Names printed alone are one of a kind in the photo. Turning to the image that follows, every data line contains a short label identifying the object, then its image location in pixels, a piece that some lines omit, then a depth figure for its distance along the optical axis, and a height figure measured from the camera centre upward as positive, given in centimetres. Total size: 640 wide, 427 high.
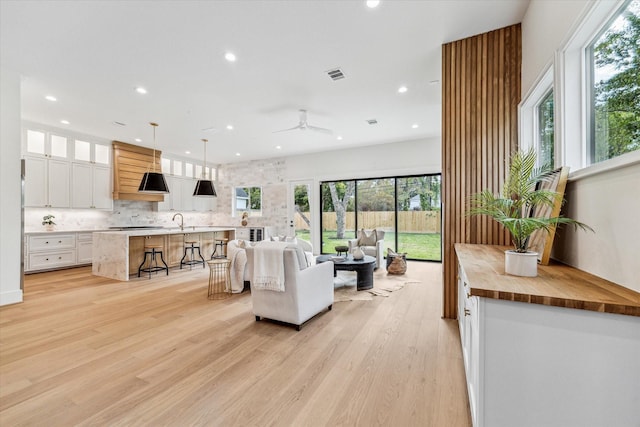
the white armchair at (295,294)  281 -89
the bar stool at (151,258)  545 -92
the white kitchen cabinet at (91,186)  618 +67
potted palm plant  144 +2
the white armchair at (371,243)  572 -65
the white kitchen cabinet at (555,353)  103 -58
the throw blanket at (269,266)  282 -56
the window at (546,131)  227 +76
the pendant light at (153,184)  543 +63
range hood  683 +122
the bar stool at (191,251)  627 -89
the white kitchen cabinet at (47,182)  549 +67
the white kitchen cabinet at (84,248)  618 -81
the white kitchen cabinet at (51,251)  546 -80
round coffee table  421 -85
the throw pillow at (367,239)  622 -58
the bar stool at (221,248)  719 -92
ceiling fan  490 +167
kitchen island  505 -72
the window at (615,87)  130 +71
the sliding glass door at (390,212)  680 +7
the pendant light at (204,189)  635 +60
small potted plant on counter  590 -18
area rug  401 -122
